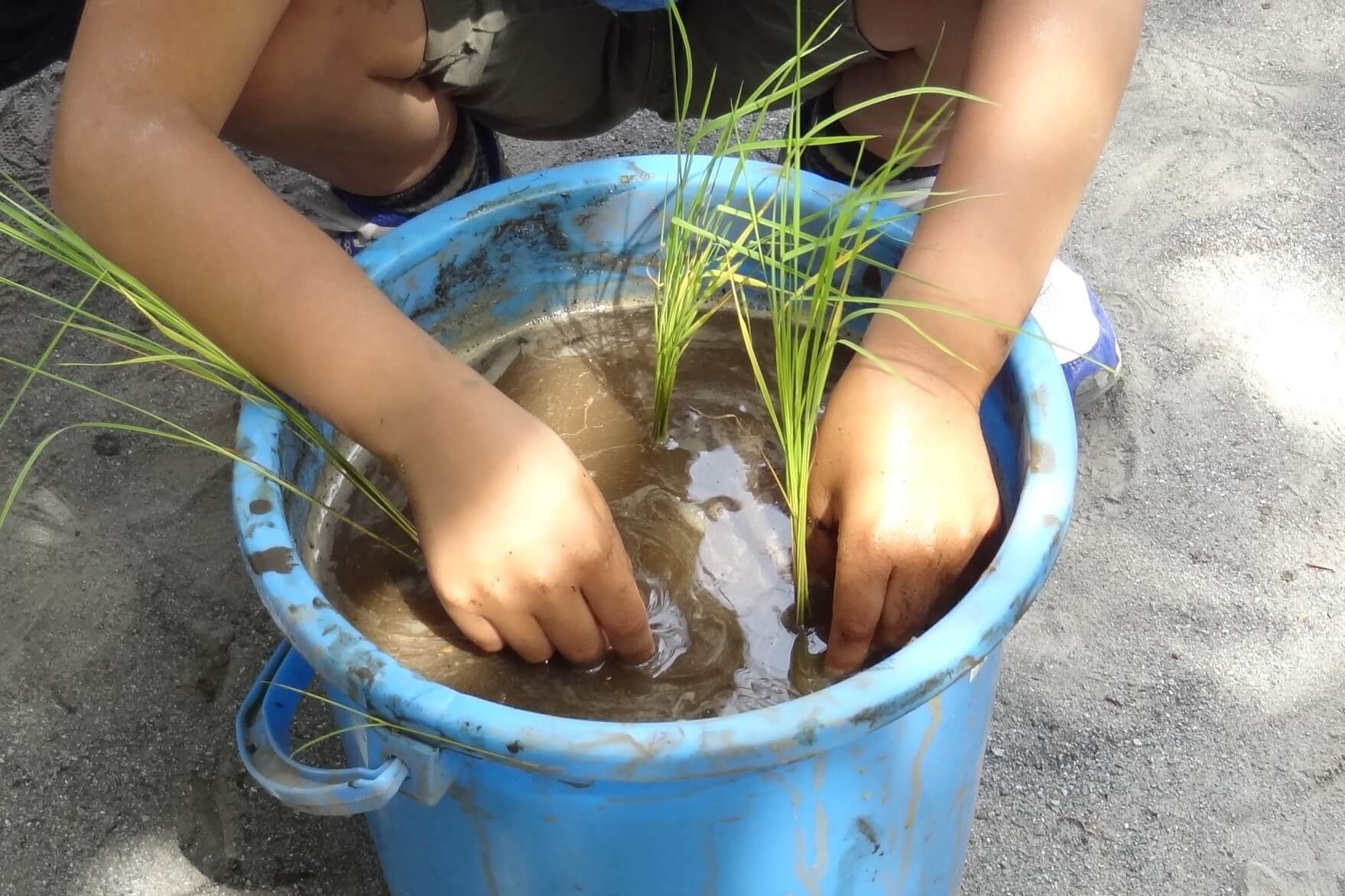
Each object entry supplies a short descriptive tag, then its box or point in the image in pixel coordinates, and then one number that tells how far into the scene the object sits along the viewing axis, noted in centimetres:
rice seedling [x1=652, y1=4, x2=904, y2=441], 84
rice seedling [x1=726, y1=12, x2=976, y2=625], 81
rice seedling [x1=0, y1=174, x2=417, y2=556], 78
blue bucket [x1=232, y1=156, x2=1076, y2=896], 64
